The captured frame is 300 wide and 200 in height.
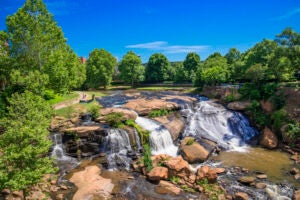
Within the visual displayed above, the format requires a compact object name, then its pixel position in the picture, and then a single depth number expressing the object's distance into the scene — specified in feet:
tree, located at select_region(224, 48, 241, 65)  166.20
